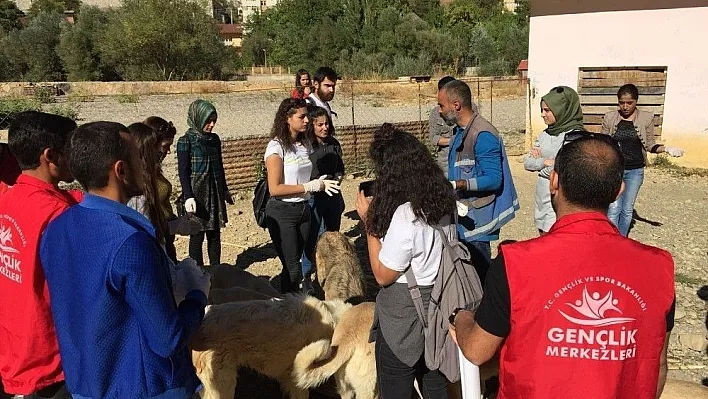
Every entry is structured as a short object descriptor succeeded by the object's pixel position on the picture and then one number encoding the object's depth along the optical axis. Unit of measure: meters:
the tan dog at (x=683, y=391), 2.73
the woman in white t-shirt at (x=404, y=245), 2.59
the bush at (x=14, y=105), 15.25
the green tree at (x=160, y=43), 37.62
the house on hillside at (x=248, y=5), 112.76
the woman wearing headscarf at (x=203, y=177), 4.98
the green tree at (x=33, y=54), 37.34
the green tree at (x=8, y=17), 44.69
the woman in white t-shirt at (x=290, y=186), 4.51
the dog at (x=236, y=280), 4.35
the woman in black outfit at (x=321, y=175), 5.02
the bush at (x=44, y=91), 23.45
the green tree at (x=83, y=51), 37.19
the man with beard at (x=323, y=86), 6.64
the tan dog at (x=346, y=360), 3.20
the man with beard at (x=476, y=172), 3.89
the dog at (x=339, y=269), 4.36
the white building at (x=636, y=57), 10.77
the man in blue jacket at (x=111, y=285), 1.75
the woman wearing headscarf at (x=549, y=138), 4.22
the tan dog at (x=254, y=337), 3.14
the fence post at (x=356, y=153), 11.01
